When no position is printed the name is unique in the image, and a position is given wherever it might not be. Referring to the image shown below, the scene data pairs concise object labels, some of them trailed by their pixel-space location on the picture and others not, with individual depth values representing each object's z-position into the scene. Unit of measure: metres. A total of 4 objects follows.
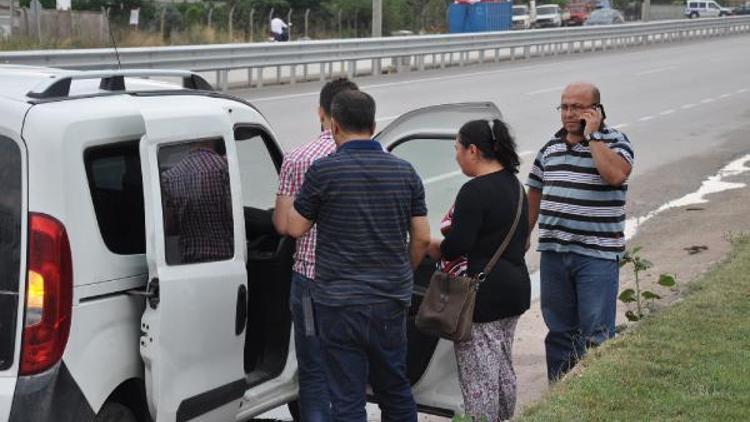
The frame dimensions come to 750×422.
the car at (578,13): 74.39
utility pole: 34.84
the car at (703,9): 87.62
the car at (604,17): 68.19
